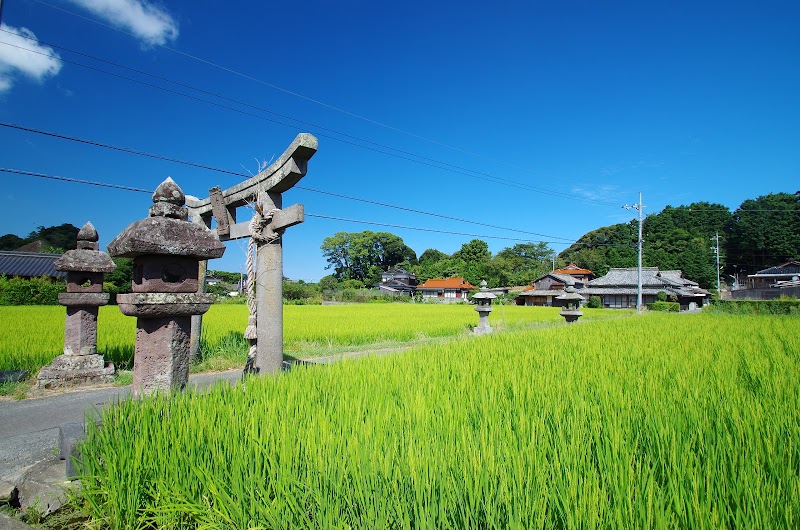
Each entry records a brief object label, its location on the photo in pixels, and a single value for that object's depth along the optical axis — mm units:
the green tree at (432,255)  74125
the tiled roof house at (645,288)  39072
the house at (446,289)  52688
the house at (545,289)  42447
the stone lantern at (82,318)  5289
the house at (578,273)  53038
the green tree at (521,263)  52719
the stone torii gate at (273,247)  4508
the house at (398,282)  59212
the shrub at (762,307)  24128
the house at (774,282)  35250
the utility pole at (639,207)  27261
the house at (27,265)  24500
